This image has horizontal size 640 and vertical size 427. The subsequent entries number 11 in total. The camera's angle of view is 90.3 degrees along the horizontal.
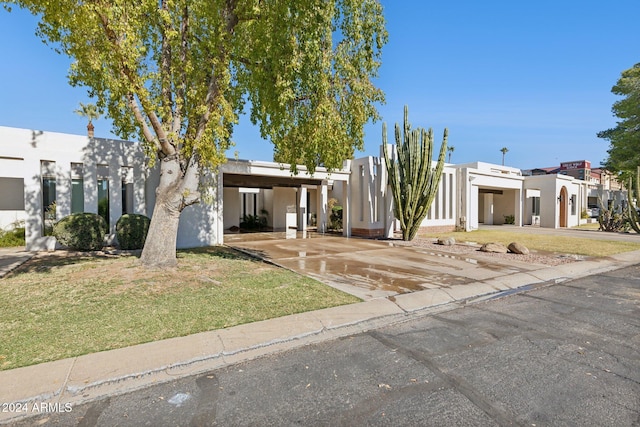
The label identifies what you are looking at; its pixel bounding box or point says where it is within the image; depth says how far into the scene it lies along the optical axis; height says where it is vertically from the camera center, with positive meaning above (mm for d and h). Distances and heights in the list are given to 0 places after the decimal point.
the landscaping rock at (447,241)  13477 -1377
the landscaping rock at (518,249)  11205 -1406
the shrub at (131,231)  10562 -738
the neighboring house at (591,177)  32750 +5134
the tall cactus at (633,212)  19516 -141
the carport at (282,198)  16891 +756
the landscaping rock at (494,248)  11586 -1426
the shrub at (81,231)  10070 -714
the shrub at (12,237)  11794 -1090
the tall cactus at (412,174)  13977 +1567
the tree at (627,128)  28094 +7525
